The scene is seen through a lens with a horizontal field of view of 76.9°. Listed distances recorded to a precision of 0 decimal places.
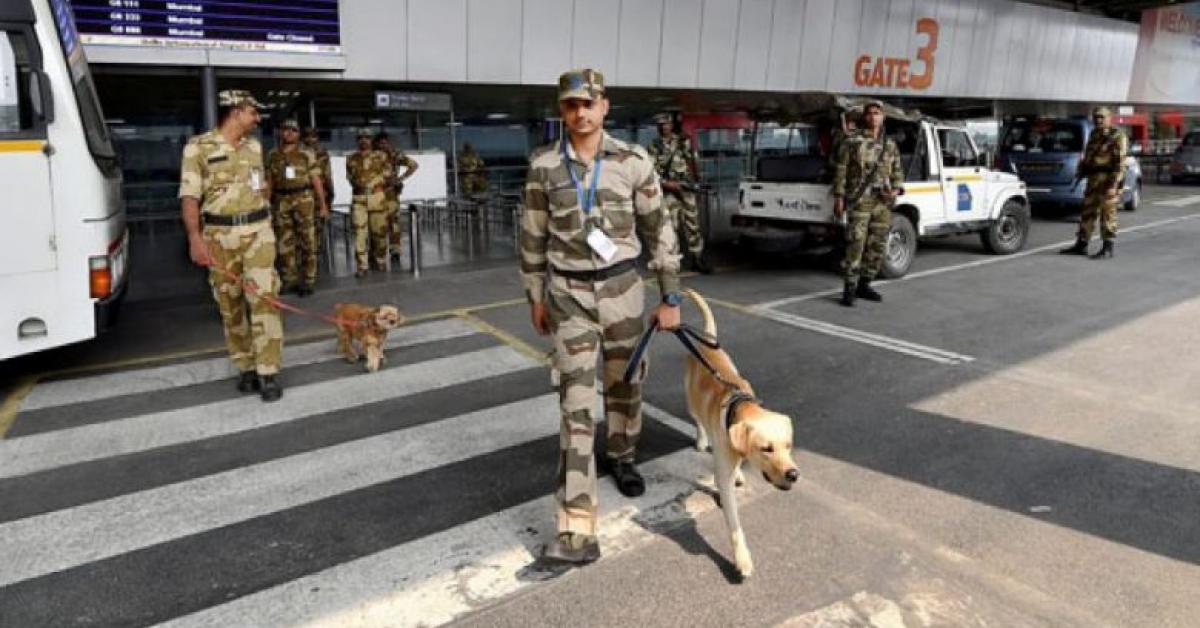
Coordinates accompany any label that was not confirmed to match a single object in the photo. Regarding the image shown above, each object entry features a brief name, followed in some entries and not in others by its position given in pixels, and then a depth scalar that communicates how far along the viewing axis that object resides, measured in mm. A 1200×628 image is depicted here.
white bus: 4824
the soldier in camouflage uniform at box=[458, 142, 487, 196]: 17531
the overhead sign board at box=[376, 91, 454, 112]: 11711
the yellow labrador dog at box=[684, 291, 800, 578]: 2791
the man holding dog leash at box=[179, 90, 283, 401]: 5055
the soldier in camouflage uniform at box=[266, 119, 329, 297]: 9078
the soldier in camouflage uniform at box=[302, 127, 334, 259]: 10031
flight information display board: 7969
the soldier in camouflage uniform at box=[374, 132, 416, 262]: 10898
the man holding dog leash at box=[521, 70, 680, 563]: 3248
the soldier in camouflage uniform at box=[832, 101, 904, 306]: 7906
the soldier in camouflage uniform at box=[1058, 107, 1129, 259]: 10484
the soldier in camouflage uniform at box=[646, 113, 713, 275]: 9492
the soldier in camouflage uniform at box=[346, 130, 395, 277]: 10484
